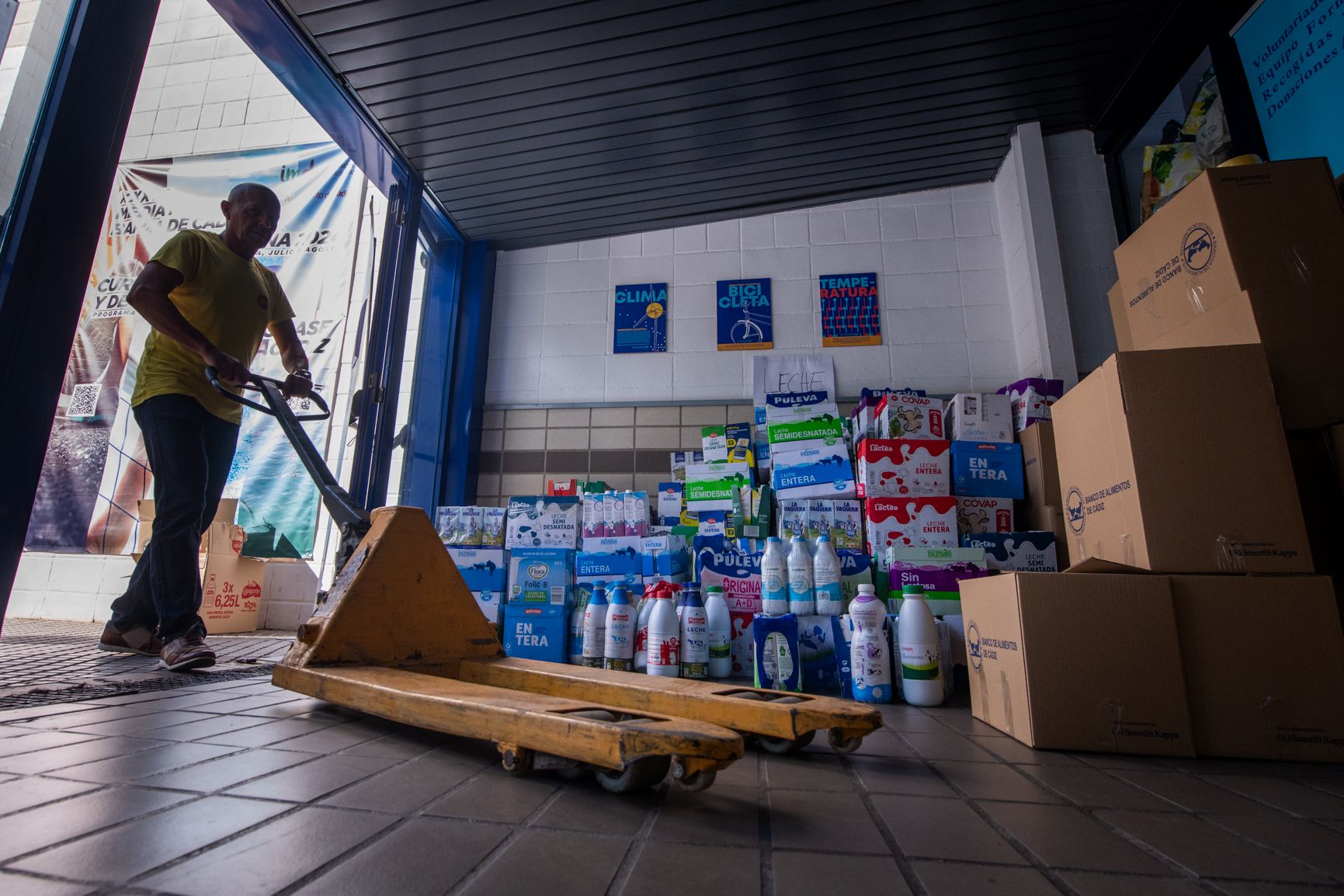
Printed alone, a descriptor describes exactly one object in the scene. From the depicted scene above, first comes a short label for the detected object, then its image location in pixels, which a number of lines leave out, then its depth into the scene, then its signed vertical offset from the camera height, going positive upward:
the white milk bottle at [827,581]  2.24 +0.04
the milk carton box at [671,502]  3.29 +0.46
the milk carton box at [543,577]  2.75 +0.06
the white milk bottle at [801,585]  2.23 +0.03
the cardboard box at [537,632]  2.62 -0.17
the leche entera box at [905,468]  2.68 +0.53
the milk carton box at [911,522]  2.54 +0.28
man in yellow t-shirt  1.93 +0.62
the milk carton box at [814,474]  2.87 +0.55
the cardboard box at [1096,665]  1.33 -0.16
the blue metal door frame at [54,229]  1.53 +0.91
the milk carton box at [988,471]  2.73 +0.53
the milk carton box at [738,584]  2.43 +0.03
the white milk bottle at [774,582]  2.28 +0.03
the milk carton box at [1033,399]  2.85 +0.87
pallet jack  0.91 -0.19
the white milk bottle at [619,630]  2.25 -0.14
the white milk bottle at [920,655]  1.89 -0.19
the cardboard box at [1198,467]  1.39 +0.29
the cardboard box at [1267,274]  1.52 +0.83
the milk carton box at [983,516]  2.69 +0.33
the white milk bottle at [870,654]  1.93 -0.19
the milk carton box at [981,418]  2.87 +0.79
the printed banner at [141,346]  3.72 +1.36
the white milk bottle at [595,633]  2.39 -0.16
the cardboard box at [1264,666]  1.29 -0.15
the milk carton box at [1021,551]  2.45 +0.16
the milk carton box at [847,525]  2.68 +0.29
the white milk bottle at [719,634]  2.22 -0.15
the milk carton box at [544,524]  2.97 +0.31
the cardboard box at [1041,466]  2.62 +0.54
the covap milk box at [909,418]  2.85 +0.79
